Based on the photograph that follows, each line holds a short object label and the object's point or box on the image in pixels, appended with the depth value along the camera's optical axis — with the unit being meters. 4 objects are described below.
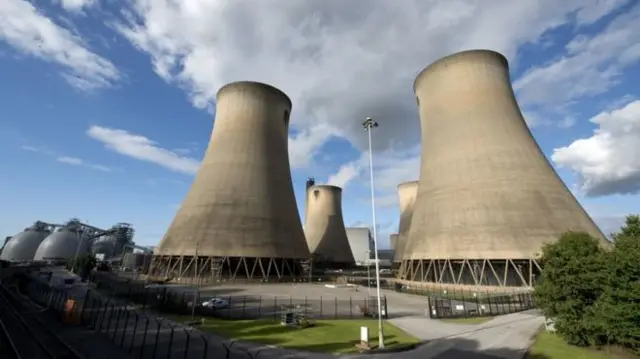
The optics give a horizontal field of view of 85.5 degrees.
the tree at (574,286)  14.91
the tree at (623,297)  13.19
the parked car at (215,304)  22.25
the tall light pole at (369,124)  18.00
